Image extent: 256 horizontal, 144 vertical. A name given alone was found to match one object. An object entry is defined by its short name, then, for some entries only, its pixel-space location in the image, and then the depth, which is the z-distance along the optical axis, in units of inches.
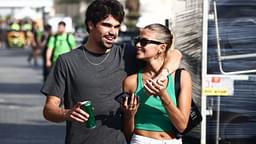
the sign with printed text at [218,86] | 425.6
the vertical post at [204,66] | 428.4
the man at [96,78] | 270.8
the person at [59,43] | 840.6
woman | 272.0
